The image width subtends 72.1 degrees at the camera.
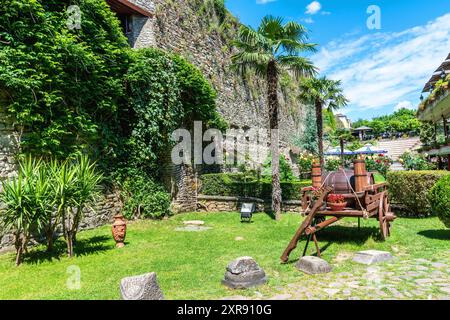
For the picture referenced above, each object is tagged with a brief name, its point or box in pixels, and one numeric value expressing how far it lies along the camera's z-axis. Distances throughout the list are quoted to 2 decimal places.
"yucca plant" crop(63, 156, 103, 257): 6.29
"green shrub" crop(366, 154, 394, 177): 13.56
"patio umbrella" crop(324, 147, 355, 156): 23.46
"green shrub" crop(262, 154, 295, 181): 15.12
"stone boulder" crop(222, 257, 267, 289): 4.23
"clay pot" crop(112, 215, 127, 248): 7.03
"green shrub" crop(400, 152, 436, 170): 15.17
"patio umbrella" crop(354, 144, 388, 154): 20.06
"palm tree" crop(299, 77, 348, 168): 18.03
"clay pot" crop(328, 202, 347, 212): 6.14
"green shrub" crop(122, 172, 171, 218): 10.10
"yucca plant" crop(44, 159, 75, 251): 6.04
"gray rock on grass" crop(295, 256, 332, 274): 4.75
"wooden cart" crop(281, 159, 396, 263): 6.04
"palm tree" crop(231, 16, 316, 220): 10.44
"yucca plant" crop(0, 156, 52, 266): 5.49
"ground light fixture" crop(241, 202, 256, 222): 9.97
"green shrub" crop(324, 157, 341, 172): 16.91
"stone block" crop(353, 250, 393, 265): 5.21
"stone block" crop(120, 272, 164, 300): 3.65
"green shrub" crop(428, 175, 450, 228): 6.23
